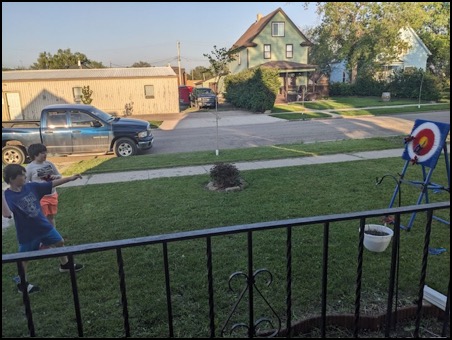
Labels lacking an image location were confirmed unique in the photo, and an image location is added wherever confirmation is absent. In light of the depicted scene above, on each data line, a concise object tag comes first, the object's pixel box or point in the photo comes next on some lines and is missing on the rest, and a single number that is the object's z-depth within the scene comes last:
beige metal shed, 24.03
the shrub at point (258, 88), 23.52
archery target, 4.73
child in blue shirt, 3.24
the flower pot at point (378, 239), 3.95
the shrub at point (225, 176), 6.69
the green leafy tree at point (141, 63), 60.14
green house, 32.84
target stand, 4.64
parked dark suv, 28.17
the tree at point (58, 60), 45.38
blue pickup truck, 10.38
